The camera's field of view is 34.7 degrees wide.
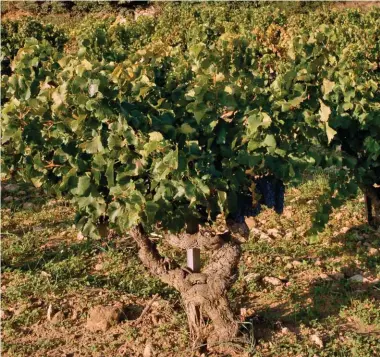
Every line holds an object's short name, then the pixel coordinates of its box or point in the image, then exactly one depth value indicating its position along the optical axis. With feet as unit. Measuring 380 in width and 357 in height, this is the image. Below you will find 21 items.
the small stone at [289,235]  17.98
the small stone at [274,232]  18.20
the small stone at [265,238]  17.87
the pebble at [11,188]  23.38
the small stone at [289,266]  15.97
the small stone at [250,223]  18.78
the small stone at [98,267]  16.47
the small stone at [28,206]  21.51
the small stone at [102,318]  13.32
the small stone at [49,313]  13.84
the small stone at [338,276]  15.25
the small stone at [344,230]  18.10
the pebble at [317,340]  12.17
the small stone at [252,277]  15.17
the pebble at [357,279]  14.97
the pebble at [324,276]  15.25
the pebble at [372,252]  16.51
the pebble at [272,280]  14.98
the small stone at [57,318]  13.73
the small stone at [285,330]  12.67
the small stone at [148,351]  12.20
